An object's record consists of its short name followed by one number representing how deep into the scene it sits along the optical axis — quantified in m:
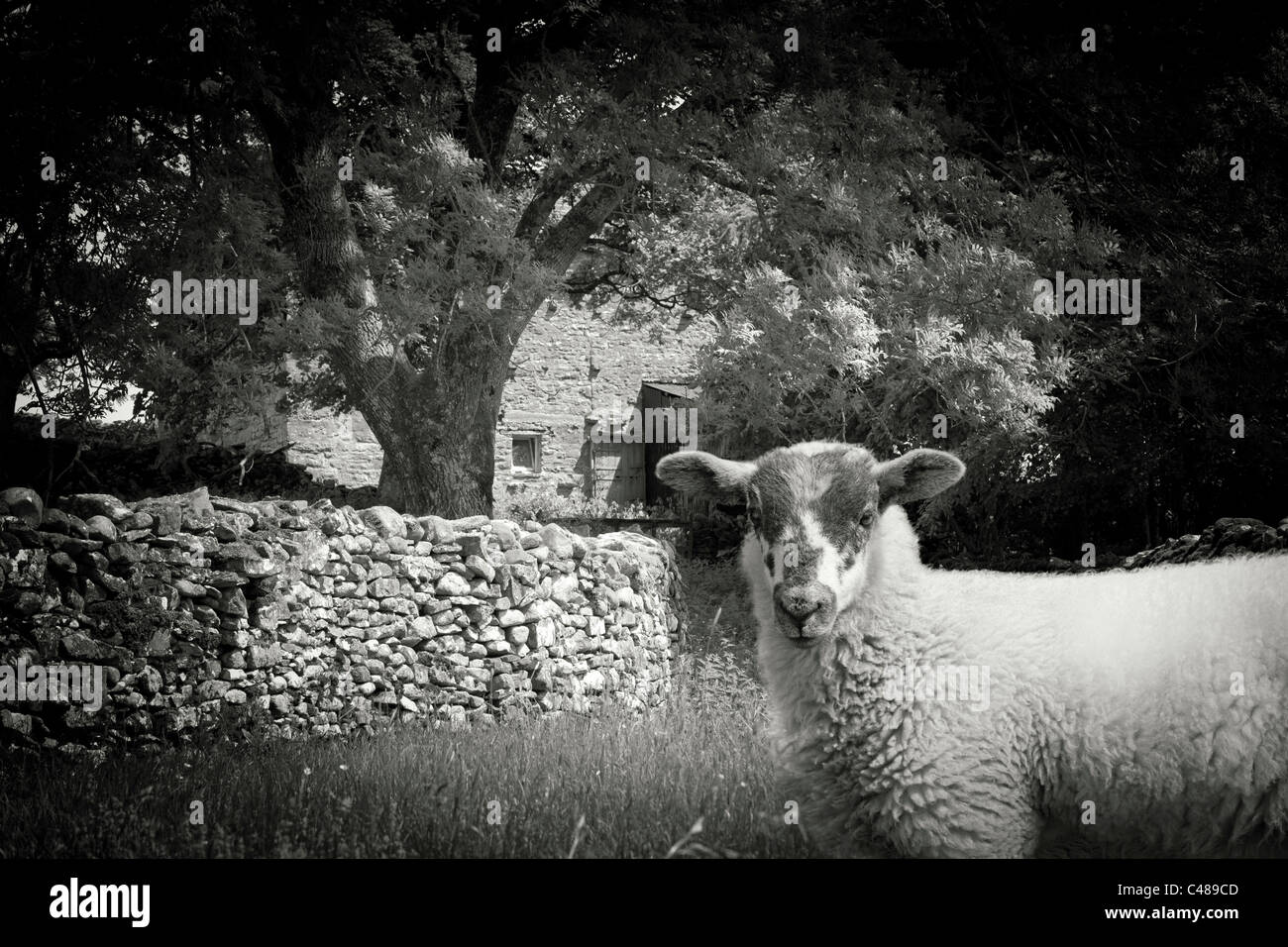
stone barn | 23.70
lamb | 3.49
